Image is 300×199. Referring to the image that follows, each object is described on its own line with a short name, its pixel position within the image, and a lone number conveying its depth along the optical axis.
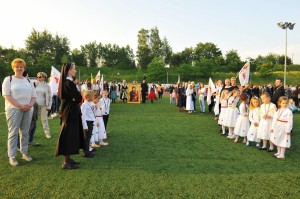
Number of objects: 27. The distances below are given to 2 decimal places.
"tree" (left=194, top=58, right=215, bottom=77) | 66.12
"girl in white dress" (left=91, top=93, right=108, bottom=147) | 7.52
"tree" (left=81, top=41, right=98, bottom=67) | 86.12
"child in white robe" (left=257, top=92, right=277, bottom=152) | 7.66
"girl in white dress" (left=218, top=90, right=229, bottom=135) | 10.08
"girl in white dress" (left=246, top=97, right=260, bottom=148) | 8.03
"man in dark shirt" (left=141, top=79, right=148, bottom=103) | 23.92
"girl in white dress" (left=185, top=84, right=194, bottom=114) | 16.28
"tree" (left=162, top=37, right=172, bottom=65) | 88.19
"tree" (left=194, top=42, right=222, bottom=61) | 92.75
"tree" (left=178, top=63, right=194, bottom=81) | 66.12
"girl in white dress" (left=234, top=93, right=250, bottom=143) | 8.60
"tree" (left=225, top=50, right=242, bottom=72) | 77.25
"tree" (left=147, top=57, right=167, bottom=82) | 66.06
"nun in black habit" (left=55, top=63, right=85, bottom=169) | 5.33
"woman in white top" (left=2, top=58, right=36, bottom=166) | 5.64
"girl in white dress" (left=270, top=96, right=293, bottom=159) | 6.86
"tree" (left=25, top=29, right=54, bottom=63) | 78.69
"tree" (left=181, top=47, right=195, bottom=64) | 91.69
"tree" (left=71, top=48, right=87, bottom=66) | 81.25
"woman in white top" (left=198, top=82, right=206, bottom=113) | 16.50
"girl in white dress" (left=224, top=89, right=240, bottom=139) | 9.38
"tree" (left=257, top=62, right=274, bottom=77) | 64.72
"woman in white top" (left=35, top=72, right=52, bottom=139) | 8.30
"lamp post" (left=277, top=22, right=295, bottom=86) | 33.22
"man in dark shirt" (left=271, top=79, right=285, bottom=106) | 9.64
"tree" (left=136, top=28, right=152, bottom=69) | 84.12
